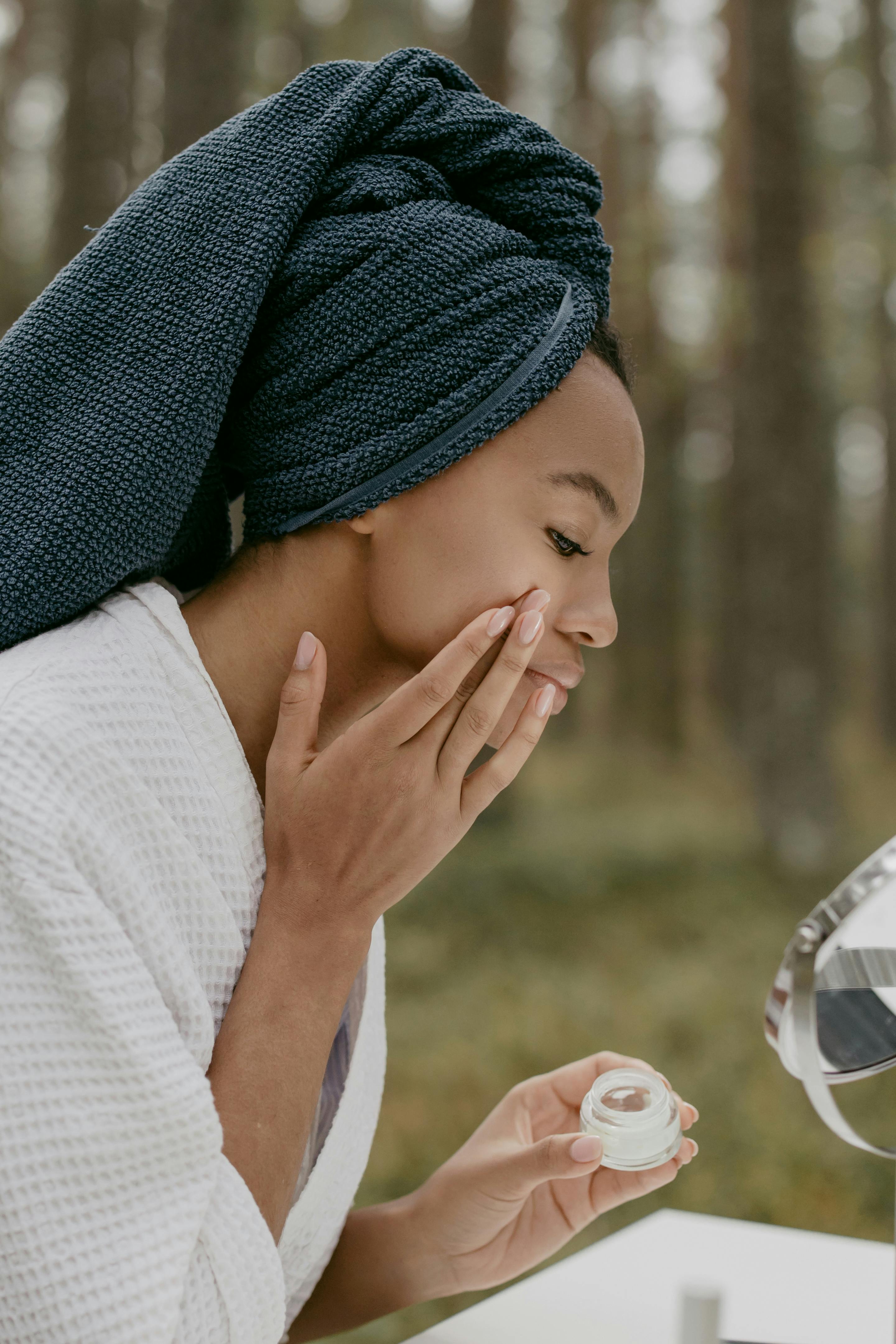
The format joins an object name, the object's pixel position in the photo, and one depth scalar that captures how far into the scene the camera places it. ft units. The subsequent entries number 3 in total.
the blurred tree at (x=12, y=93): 31.81
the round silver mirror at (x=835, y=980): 2.70
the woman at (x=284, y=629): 3.07
